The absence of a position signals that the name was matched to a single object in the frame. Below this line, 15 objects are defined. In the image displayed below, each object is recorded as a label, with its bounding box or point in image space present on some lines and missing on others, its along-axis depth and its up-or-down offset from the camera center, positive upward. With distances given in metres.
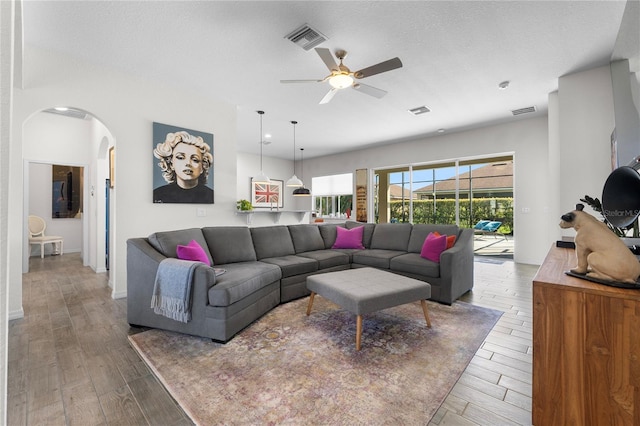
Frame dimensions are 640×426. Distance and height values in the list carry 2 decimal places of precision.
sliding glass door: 6.54 +0.53
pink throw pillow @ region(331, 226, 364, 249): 4.52 -0.39
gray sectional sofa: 2.37 -0.59
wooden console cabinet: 1.09 -0.59
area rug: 1.56 -1.08
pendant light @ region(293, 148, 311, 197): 6.30 +0.49
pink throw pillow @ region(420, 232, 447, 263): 3.50 -0.43
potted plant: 4.84 +0.14
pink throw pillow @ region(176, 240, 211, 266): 2.74 -0.38
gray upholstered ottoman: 2.28 -0.67
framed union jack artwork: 8.91 +0.64
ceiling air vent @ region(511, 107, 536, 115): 4.84 +1.81
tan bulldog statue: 1.16 -0.17
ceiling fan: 2.58 +1.41
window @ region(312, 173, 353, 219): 8.71 +0.61
